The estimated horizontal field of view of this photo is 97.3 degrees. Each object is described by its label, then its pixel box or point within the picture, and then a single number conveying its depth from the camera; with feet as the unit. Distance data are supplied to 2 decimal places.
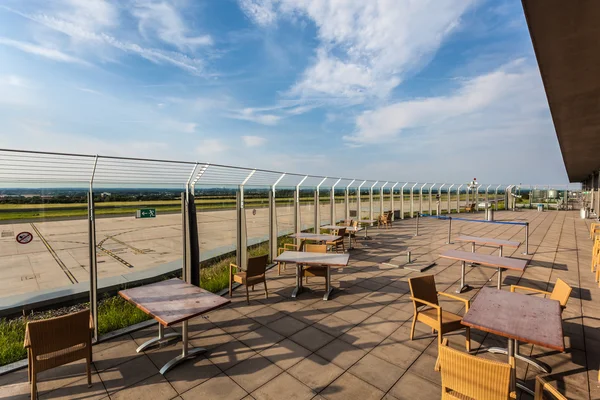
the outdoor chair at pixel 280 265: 22.77
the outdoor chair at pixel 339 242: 28.66
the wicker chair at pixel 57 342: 8.36
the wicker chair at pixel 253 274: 16.62
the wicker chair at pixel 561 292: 11.02
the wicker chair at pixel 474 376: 5.83
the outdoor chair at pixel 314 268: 18.32
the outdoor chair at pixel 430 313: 10.74
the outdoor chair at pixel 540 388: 5.74
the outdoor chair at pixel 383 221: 49.64
